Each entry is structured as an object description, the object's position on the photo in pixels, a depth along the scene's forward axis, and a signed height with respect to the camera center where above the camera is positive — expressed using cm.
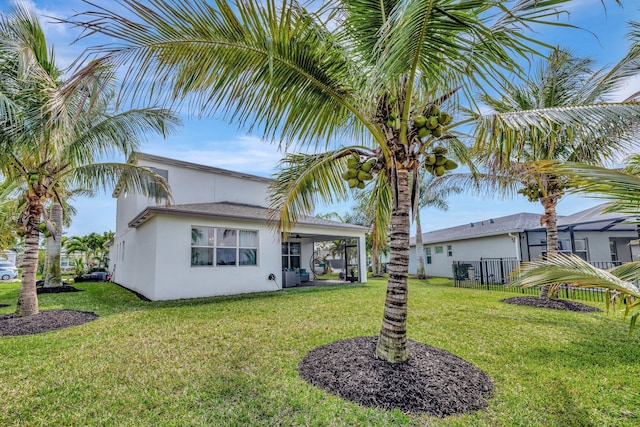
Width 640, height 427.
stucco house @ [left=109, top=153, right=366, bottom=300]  1051 +48
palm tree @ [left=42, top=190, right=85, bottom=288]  1429 -27
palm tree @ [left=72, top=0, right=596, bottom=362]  270 +189
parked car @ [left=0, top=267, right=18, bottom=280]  2575 -194
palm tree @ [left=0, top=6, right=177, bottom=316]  638 +262
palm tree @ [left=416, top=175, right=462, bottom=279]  2092 +317
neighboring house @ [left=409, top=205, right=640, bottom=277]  1555 +31
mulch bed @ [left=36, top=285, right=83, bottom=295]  1332 -175
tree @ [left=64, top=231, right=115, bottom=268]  2909 +47
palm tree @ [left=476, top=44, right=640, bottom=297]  350 +189
